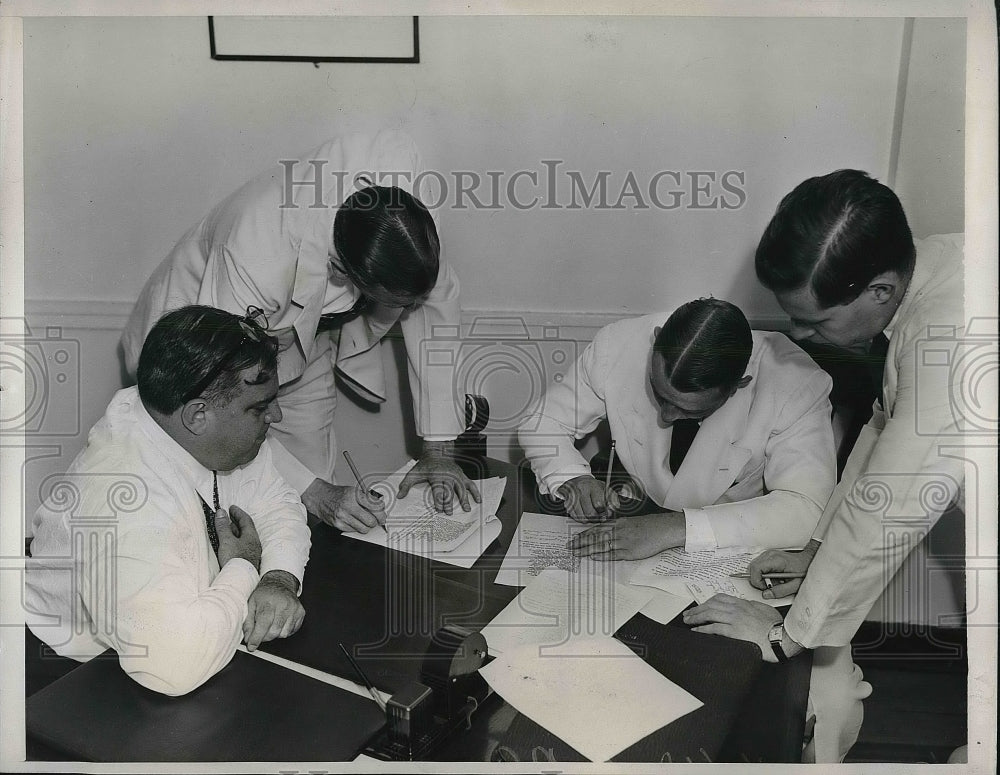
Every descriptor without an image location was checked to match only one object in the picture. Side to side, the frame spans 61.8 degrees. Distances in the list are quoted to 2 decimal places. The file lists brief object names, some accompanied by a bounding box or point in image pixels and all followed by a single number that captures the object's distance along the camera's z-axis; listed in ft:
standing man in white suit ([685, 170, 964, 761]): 5.31
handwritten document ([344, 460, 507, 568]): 5.68
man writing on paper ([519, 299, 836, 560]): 5.93
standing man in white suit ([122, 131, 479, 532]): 5.87
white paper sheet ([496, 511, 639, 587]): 5.50
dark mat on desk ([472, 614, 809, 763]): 4.42
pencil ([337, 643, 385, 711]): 4.54
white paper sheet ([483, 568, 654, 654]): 5.09
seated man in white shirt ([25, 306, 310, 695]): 4.71
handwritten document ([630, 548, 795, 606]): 5.38
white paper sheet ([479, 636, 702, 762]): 4.56
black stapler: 4.27
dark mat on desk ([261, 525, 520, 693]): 4.86
